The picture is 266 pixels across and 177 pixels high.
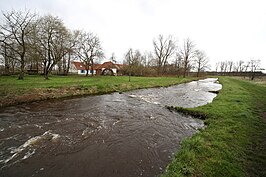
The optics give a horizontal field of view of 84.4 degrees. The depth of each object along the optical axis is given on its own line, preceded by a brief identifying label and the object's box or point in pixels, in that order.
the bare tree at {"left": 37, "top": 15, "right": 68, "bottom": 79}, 29.42
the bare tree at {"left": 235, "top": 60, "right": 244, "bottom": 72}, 111.11
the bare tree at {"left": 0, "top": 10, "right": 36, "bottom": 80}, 25.20
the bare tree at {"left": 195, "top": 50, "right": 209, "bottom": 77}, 69.94
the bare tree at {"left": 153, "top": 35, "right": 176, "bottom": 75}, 61.44
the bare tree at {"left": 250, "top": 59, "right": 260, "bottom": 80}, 71.43
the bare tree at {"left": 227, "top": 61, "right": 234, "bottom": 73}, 126.12
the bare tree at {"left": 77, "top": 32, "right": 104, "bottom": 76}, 46.06
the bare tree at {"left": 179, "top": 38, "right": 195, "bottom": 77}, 57.38
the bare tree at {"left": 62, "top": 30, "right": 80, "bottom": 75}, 36.50
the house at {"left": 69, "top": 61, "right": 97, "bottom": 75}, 73.62
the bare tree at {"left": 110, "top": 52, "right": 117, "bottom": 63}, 68.31
